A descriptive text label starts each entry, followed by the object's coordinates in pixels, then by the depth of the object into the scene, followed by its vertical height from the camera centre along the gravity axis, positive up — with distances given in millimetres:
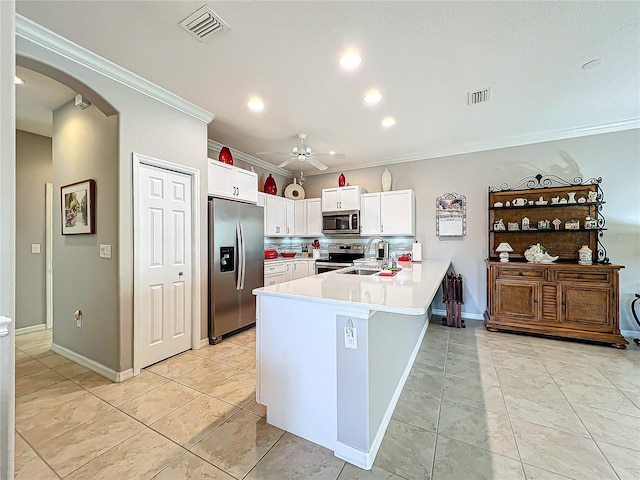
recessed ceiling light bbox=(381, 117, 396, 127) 3276 +1468
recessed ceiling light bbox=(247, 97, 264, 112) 2822 +1471
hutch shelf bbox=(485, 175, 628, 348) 3125 -357
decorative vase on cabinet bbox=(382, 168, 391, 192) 4656 +1022
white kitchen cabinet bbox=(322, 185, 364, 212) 4738 +754
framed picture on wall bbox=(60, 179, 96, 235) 2598 +340
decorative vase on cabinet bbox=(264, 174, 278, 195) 4980 +1006
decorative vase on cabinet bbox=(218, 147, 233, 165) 3681 +1158
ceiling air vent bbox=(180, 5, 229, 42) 1717 +1452
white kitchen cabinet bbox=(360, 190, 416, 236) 4441 +454
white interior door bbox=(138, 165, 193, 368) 2586 -239
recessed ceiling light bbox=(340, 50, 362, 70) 2092 +1448
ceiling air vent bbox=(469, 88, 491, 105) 2641 +1455
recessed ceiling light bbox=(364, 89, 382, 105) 2660 +1461
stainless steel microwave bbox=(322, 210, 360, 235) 4727 +318
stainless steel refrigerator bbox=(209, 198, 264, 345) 3197 -293
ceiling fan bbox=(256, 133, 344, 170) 3494 +1136
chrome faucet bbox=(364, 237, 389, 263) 4291 -134
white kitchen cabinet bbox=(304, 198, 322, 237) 5184 +451
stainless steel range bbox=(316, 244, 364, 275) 4672 -323
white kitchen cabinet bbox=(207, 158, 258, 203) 3334 +779
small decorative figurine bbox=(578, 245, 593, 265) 3273 -210
